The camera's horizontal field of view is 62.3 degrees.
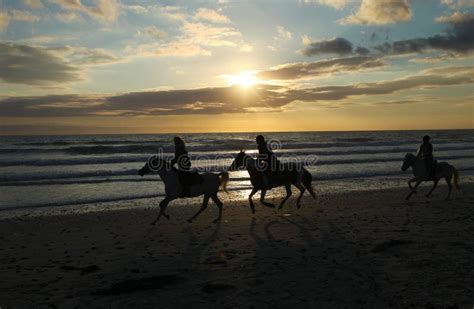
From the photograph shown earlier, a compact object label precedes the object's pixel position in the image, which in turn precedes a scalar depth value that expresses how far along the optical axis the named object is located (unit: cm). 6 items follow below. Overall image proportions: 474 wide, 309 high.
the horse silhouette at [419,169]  1432
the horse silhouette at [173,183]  1062
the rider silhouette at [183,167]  1051
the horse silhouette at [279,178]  1181
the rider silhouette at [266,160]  1208
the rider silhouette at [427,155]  1419
